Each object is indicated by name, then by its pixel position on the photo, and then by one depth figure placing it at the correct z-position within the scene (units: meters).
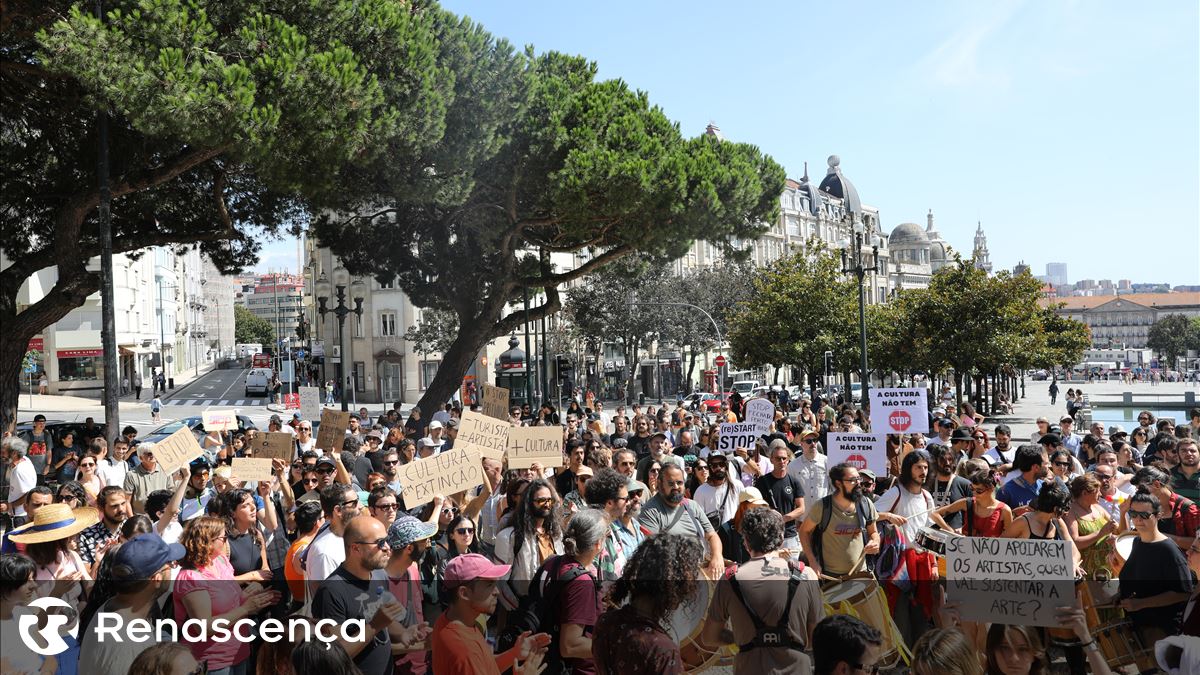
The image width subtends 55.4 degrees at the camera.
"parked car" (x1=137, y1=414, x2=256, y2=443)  21.11
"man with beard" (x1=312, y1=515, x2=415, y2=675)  4.93
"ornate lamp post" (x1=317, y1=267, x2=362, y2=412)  29.69
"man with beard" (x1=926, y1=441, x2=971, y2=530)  8.95
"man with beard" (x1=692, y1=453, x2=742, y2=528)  9.88
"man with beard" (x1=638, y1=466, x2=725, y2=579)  8.00
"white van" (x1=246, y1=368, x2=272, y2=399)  65.94
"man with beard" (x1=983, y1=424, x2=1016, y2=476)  12.81
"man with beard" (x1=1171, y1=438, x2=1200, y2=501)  9.87
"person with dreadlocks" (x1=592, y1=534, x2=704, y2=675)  4.29
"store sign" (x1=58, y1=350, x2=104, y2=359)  60.00
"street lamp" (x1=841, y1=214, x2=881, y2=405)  29.94
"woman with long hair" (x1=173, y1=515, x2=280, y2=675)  5.46
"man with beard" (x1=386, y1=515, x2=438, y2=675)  5.33
